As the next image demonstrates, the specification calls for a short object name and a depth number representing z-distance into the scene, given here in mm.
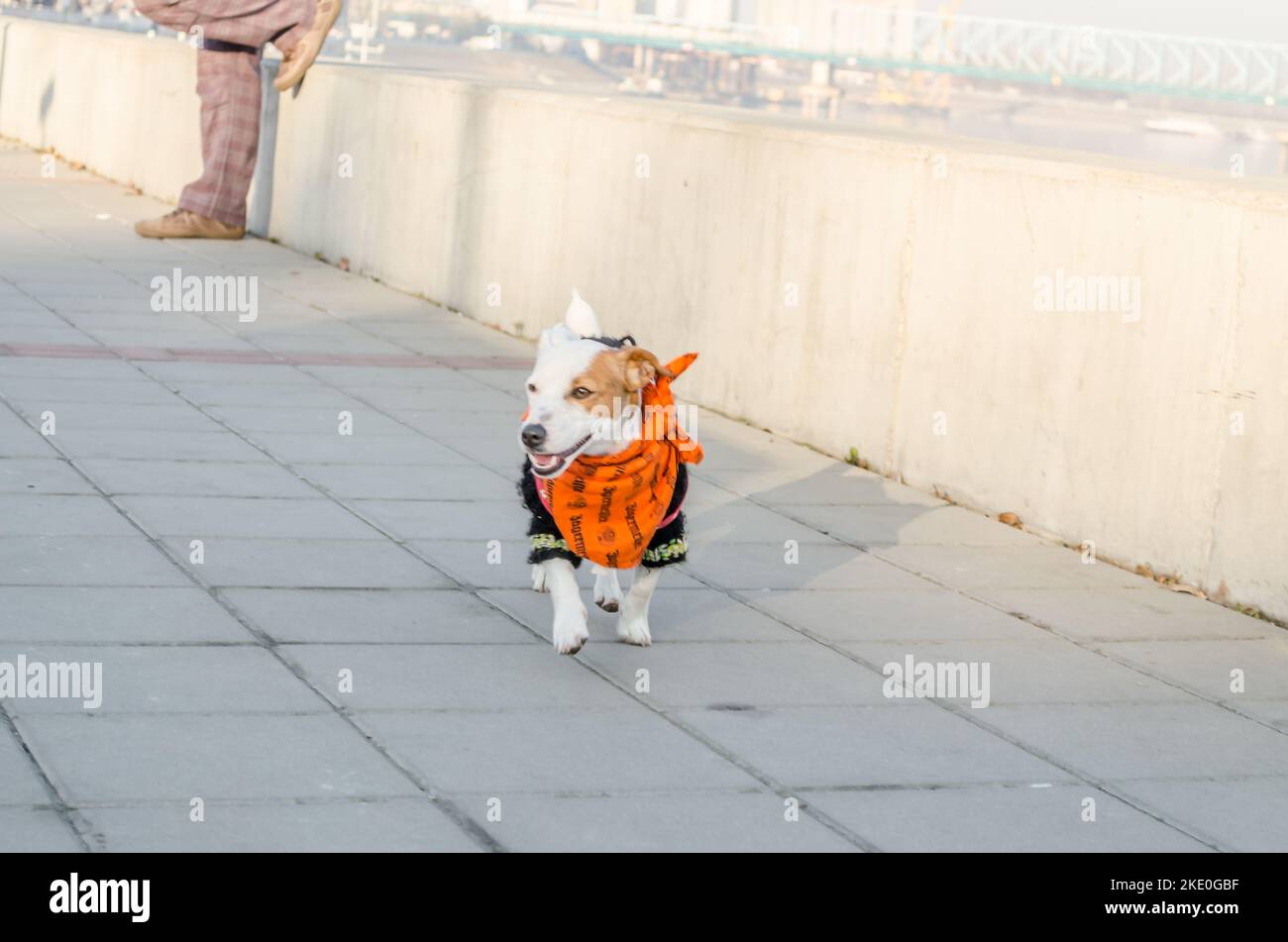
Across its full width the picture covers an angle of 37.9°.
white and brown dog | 5734
